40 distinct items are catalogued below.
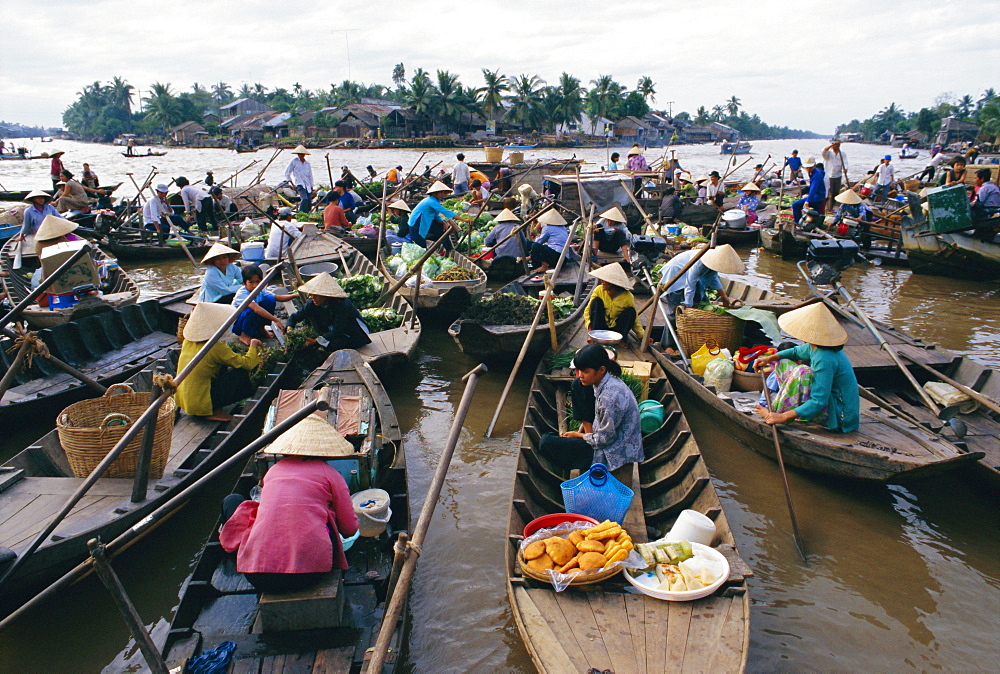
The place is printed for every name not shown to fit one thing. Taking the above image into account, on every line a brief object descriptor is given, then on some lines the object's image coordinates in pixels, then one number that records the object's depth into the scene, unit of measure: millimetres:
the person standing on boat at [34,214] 9609
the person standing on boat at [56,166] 15915
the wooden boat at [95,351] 5777
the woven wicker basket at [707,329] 6825
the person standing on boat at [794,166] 21625
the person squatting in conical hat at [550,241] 10375
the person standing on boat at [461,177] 18531
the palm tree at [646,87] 71438
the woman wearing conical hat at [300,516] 3018
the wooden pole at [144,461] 3812
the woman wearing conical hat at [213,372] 4875
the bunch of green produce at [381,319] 8078
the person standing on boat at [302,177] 15445
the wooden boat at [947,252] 11547
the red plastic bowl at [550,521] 3750
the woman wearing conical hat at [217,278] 7234
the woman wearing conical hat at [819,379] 4875
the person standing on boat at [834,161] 15311
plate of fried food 3344
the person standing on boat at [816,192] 15078
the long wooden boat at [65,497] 3594
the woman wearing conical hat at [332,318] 6672
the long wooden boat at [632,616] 2924
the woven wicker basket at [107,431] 4219
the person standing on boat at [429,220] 11117
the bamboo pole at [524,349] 6352
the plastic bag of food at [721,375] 6238
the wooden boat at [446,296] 8859
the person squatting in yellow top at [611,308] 6590
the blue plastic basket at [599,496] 3930
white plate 3266
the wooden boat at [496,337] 7102
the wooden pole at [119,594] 2432
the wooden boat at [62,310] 7094
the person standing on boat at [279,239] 10334
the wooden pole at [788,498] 4643
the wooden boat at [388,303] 6844
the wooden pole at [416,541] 2449
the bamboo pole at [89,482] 3443
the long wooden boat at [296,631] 3094
